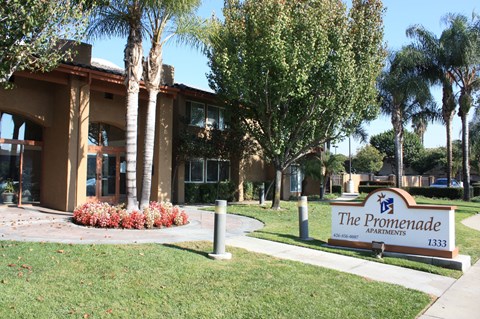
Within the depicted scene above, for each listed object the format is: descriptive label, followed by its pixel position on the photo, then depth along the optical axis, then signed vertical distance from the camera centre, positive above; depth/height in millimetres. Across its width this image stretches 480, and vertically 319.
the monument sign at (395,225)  8141 -806
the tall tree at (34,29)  7524 +2873
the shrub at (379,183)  38606 +267
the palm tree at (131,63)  11938 +3470
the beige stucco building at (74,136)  14688 +1695
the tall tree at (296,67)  15188 +4433
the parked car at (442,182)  43375 +532
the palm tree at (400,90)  26719 +6228
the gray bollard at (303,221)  10164 -897
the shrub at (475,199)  27108 -768
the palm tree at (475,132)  34462 +4669
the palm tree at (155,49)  12430 +4109
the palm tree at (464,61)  25625 +7865
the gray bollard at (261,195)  20531 -568
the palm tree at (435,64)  27016 +7970
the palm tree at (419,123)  29827 +4675
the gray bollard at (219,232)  7738 -922
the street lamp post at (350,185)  40156 -27
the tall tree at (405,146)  65500 +6341
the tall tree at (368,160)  55406 +3386
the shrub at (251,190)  23531 -383
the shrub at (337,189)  34906 -332
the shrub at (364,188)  34619 -222
